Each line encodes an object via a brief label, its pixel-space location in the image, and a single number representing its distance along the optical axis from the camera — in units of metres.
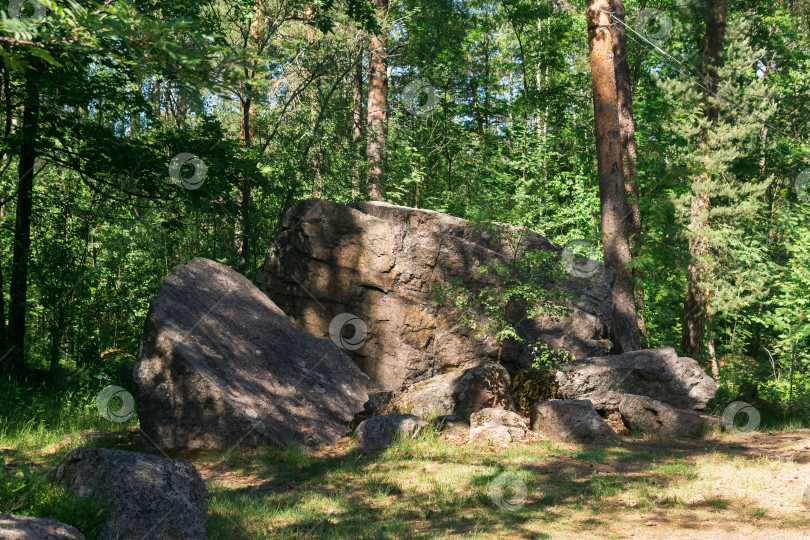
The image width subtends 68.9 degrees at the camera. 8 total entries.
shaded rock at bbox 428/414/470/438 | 7.66
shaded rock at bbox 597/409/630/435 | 8.72
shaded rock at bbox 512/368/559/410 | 9.02
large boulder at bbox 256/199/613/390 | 9.88
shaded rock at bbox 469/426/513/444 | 7.51
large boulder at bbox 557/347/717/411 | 8.95
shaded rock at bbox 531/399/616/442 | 7.80
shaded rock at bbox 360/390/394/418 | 8.26
